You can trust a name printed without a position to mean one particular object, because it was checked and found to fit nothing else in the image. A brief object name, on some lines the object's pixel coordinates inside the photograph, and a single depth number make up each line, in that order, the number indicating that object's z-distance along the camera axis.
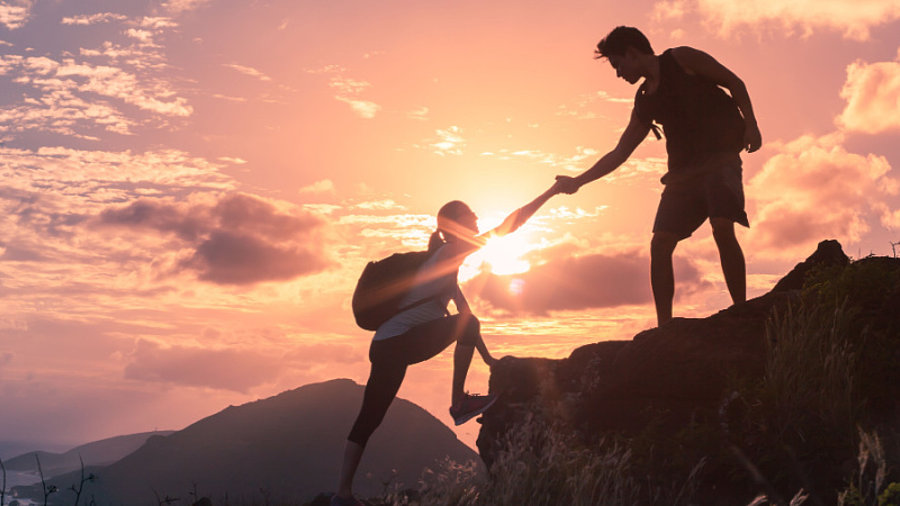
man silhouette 6.92
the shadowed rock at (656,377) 6.41
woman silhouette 5.75
